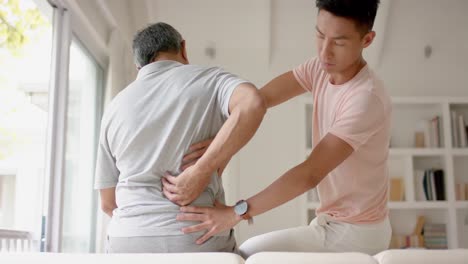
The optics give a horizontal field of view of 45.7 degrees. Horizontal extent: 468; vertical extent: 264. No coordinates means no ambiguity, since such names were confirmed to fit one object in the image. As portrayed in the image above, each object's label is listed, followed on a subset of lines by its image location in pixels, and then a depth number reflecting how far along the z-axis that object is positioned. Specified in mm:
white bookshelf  4828
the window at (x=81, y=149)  3482
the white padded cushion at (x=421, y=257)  1108
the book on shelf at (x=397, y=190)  4969
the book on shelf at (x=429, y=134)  5012
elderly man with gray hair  1454
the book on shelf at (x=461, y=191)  4941
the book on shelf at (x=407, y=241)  4832
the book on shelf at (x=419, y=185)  4945
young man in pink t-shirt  1607
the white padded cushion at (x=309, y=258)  1125
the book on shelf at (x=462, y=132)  4977
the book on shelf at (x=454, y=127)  4996
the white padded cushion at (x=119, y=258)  1145
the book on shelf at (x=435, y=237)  4863
